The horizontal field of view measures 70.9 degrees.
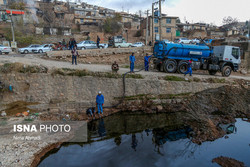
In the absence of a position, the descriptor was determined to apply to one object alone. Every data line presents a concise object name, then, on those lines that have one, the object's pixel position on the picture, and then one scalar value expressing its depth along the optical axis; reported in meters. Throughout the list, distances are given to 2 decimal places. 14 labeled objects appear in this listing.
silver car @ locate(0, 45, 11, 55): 19.73
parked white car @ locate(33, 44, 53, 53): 21.70
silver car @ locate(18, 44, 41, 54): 21.06
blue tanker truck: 14.44
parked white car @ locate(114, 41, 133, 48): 23.69
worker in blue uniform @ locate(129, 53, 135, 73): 13.59
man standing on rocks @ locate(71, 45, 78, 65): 14.33
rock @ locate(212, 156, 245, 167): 7.40
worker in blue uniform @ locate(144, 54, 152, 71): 15.11
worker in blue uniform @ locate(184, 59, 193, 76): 14.13
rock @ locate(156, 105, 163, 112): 12.94
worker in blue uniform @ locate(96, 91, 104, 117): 11.10
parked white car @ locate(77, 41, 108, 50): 21.39
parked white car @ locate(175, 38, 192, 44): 28.23
